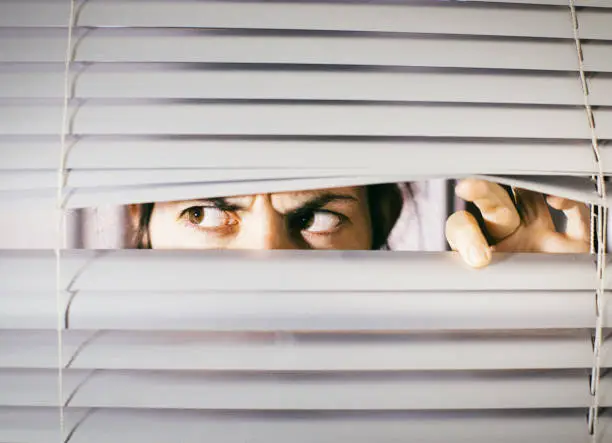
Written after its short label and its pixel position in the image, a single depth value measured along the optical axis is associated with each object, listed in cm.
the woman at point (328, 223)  62
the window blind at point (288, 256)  59
